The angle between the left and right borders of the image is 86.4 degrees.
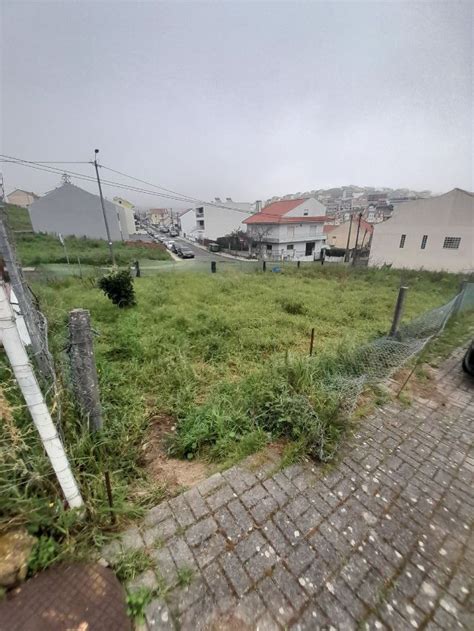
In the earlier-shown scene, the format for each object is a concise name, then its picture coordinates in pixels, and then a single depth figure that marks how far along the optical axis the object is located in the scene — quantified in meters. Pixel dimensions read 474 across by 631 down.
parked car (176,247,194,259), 24.56
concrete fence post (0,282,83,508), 1.13
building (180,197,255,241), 36.19
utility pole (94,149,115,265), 11.76
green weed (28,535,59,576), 1.33
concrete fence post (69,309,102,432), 1.81
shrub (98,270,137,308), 5.92
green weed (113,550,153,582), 1.37
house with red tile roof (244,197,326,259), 26.58
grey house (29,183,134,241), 24.77
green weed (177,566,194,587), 1.37
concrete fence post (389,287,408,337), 3.77
